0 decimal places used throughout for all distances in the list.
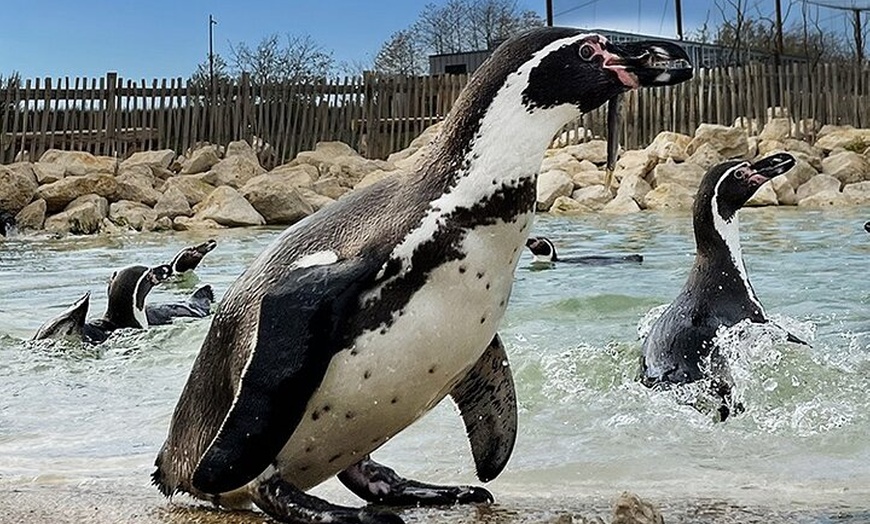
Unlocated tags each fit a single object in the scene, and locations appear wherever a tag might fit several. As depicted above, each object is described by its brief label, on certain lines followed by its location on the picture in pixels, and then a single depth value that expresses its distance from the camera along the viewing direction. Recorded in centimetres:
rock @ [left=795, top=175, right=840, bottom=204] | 1730
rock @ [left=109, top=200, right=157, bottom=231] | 1598
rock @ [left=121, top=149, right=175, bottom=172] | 1914
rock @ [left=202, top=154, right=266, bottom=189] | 1891
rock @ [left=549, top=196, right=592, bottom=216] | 1684
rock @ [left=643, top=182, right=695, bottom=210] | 1688
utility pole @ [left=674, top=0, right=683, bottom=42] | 2755
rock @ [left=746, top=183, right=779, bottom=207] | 1683
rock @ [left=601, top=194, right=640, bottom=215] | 1673
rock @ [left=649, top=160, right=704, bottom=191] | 1748
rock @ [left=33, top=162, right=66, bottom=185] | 1773
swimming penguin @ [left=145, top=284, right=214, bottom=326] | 752
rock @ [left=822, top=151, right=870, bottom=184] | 1786
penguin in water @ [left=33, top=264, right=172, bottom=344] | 655
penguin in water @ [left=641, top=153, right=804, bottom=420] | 456
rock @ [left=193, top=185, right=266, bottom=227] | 1590
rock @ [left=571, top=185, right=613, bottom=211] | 1705
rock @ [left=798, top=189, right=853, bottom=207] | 1664
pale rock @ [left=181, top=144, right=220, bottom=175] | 1978
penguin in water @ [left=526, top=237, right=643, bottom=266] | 1017
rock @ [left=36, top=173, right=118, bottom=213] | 1648
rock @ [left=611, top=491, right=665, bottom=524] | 209
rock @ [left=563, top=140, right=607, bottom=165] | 1942
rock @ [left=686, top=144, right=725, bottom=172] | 1802
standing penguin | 210
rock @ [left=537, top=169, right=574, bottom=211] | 1748
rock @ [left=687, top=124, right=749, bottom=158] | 1883
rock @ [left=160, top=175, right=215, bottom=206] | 1766
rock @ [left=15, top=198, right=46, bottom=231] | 1576
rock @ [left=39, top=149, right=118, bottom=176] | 1859
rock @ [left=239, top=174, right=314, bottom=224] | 1627
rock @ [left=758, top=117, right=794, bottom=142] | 2070
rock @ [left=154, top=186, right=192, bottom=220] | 1658
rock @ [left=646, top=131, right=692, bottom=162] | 1873
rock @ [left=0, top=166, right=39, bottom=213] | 1605
